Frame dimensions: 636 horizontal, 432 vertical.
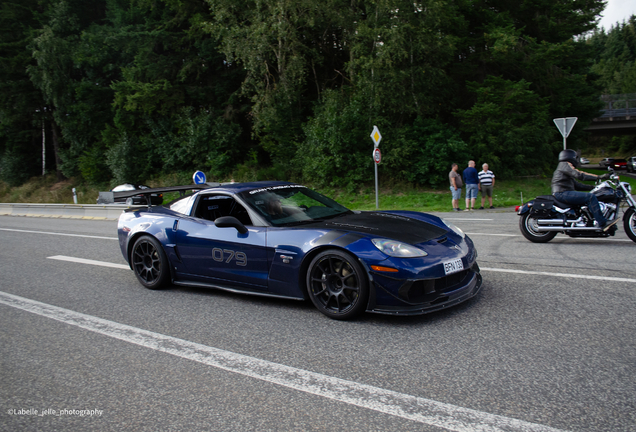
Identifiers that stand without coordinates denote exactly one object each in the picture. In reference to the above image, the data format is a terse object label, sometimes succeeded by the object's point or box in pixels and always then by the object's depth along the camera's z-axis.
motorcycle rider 7.63
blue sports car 4.22
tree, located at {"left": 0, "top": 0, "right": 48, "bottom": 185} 37.62
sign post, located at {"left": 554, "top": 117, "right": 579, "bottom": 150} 14.40
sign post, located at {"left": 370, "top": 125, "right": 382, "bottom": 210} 16.89
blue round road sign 18.31
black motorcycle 7.66
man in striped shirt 16.72
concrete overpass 51.84
